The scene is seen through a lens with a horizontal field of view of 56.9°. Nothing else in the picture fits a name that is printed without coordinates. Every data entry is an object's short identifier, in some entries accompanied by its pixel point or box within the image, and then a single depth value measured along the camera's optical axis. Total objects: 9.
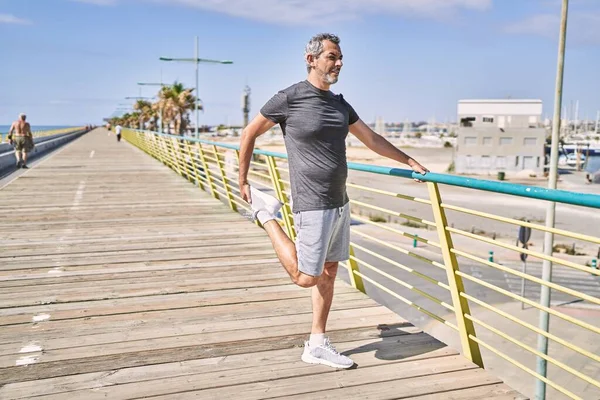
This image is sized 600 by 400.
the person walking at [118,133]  44.59
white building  75.62
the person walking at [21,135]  15.55
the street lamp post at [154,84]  44.30
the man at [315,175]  2.90
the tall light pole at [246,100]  39.59
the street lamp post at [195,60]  32.28
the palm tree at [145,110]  63.31
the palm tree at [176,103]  51.34
